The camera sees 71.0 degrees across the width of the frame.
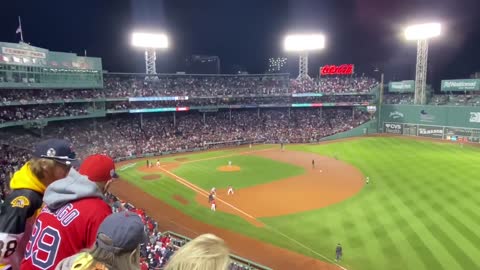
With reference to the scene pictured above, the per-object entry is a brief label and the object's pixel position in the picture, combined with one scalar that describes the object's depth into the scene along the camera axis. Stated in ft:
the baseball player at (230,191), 99.12
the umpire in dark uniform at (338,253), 58.49
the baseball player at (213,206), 86.12
